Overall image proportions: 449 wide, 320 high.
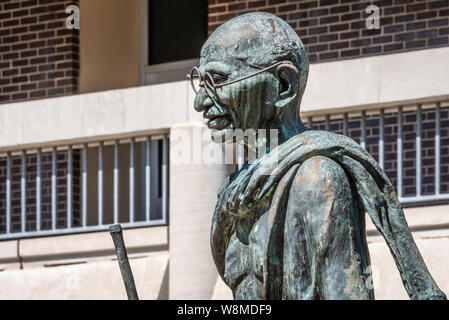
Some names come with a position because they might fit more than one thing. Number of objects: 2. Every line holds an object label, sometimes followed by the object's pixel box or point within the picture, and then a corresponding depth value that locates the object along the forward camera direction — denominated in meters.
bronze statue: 5.05
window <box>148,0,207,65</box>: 17.31
